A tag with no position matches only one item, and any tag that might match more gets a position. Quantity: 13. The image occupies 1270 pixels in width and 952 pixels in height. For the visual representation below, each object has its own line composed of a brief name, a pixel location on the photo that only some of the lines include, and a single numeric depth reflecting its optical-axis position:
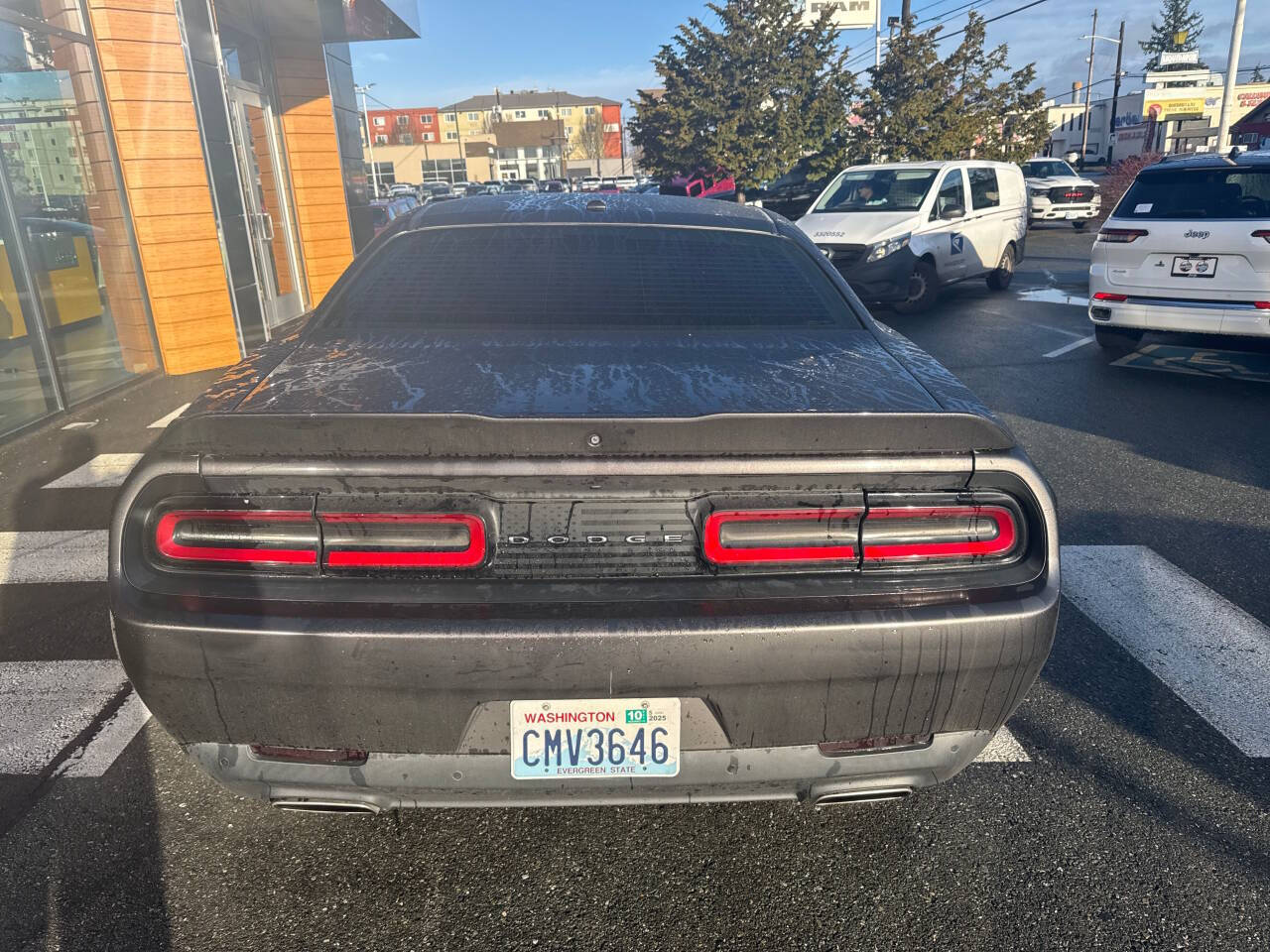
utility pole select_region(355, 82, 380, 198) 92.50
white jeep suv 6.89
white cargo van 10.90
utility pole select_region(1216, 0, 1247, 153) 19.64
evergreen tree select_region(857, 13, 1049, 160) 23.30
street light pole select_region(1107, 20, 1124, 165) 57.57
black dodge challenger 1.85
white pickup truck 22.45
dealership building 7.39
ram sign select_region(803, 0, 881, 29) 35.06
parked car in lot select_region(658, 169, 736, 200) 24.44
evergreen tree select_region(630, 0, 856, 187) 23.61
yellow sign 53.00
